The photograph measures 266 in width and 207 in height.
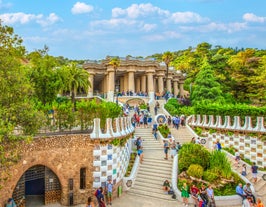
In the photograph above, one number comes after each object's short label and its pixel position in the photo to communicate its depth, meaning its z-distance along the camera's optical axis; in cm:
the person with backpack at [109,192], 1557
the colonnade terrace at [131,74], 4675
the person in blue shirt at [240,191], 1549
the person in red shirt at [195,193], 1542
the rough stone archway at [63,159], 1405
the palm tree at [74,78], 3026
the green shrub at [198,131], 2666
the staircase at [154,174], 1711
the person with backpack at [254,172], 1862
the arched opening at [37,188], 1463
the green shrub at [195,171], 1727
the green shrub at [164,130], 2505
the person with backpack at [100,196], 1380
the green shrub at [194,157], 1839
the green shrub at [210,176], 1708
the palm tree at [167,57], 4759
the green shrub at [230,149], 2312
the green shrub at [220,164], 1748
